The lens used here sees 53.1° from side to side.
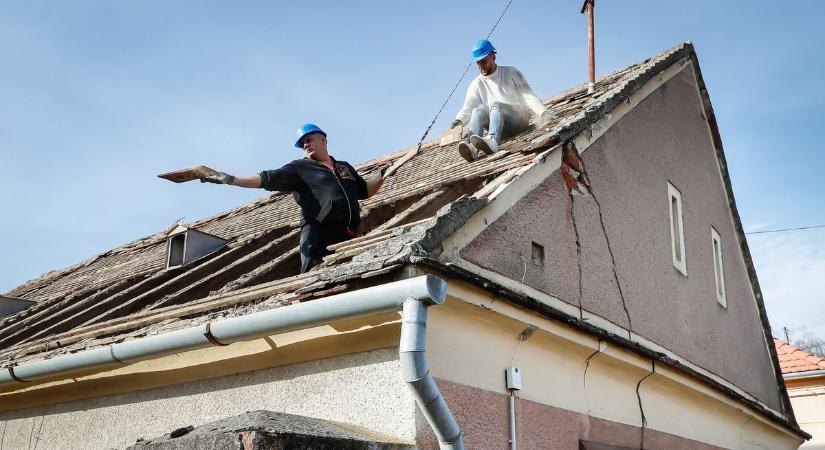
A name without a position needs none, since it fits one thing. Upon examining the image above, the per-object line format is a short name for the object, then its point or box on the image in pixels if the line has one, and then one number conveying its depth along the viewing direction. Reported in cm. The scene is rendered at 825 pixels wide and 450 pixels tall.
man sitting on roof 805
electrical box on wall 522
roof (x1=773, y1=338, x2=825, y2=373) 1455
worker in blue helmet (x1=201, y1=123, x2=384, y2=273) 591
